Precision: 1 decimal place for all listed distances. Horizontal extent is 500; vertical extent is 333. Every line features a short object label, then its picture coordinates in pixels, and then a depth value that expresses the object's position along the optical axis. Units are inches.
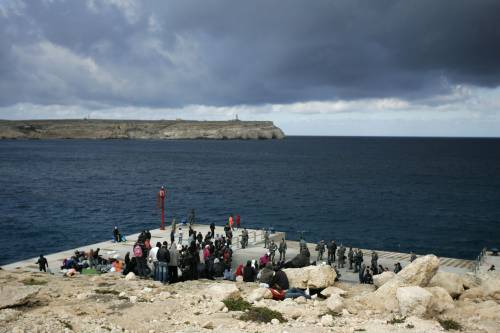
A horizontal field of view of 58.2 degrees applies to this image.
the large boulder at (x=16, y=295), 526.0
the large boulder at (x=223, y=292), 578.2
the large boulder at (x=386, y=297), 554.6
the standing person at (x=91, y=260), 928.3
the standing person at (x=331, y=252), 1108.9
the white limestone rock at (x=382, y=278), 673.0
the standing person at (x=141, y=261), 762.4
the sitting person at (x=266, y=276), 665.0
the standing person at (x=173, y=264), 715.4
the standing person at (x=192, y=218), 1503.0
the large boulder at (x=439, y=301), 537.6
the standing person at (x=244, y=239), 1231.5
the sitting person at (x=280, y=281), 642.8
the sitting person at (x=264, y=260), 932.7
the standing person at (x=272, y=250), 1072.8
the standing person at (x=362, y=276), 896.9
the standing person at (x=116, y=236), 1258.2
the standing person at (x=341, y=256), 1062.5
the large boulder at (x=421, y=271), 607.8
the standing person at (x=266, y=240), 1262.3
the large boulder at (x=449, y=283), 633.6
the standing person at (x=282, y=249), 1125.1
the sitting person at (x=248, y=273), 751.7
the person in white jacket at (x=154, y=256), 742.6
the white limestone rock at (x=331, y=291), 629.9
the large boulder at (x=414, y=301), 522.6
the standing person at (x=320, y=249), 1131.3
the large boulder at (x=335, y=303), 544.1
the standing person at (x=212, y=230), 1296.0
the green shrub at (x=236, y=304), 548.7
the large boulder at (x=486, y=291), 609.0
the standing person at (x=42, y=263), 906.7
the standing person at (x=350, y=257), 1053.3
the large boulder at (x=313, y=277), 659.4
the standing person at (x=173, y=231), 1198.9
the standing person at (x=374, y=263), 981.2
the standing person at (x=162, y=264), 709.3
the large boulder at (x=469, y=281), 663.1
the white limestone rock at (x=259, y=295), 578.9
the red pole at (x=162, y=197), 1426.4
